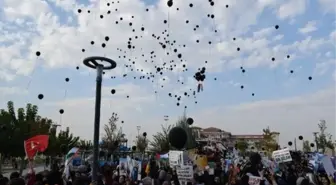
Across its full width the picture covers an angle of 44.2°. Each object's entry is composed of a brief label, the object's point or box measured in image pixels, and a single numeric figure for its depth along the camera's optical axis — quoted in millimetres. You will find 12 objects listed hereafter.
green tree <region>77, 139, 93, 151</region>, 61331
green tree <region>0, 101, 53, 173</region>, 29766
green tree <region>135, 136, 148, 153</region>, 63044
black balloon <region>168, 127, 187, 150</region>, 17344
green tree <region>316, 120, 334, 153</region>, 50906
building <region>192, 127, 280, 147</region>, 147200
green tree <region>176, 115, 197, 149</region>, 50312
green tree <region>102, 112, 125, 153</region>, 51291
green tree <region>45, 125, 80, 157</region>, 40875
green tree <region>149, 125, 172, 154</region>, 57412
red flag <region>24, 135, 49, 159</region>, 10758
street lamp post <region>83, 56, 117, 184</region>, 7273
